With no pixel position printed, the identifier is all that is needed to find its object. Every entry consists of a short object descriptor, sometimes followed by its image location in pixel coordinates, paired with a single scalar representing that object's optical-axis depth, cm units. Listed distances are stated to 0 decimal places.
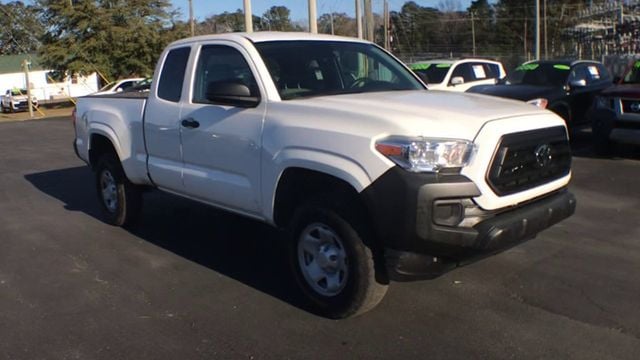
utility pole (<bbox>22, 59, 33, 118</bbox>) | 3271
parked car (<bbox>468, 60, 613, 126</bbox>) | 1124
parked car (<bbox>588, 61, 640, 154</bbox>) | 977
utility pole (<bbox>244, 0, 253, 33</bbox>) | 1831
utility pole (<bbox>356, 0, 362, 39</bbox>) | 2062
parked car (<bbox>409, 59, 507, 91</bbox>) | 1445
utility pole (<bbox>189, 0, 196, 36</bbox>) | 4172
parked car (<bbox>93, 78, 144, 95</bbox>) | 2697
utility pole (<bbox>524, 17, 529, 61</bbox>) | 6041
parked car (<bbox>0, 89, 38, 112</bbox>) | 4012
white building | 6206
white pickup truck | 386
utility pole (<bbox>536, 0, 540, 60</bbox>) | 3642
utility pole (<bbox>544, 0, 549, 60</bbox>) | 5512
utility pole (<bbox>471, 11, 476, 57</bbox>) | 6509
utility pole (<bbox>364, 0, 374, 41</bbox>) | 2139
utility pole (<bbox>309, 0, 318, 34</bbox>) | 1725
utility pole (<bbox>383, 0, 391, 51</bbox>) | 2893
